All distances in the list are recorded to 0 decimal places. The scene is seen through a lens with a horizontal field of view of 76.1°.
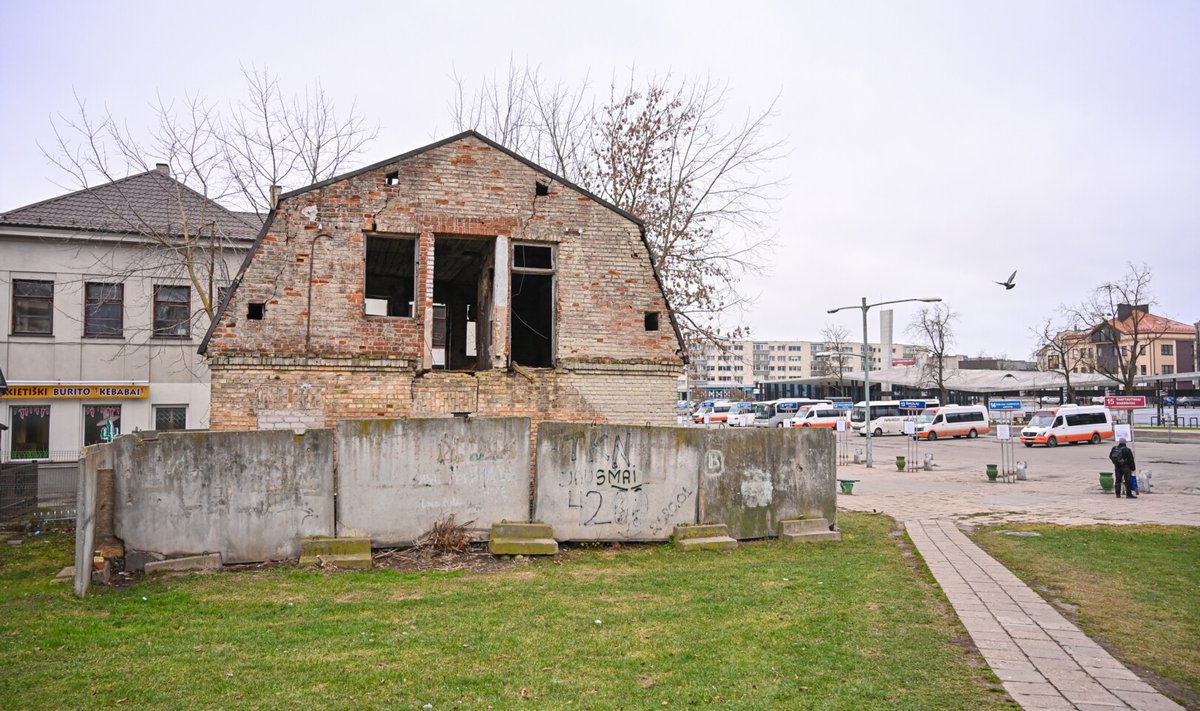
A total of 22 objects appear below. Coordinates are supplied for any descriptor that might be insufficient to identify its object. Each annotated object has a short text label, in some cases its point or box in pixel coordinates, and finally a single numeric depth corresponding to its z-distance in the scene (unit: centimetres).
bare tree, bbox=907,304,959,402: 6391
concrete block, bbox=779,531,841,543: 1191
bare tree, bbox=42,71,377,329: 2134
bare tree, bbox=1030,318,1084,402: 5600
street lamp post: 2878
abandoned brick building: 1205
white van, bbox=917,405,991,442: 4569
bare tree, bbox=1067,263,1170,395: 4772
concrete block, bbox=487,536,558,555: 1062
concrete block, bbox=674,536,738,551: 1109
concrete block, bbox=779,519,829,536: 1200
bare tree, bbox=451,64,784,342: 2355
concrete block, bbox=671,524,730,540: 1136
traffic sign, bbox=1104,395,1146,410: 3116
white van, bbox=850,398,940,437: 4938
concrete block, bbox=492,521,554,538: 1075
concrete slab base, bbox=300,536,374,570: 991
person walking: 1934
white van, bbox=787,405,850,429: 4972
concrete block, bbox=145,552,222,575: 947
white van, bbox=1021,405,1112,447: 3862
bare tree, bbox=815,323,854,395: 7462
